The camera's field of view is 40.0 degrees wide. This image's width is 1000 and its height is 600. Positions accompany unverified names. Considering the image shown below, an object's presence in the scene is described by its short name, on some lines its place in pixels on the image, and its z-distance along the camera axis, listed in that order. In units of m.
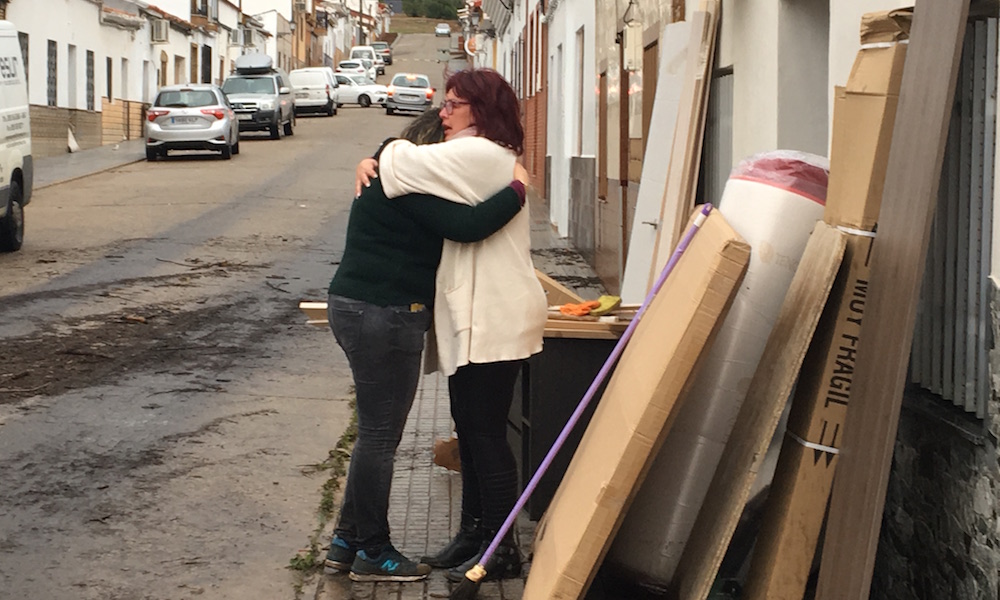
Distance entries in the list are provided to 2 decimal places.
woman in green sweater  4.58
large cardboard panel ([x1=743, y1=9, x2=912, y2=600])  3.48
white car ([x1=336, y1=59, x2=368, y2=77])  65.86
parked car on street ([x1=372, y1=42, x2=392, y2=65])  88.38
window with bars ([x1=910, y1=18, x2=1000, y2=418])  3.49
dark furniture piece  5.29
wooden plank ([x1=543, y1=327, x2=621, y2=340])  5.20
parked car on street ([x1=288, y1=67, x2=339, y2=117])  47.75
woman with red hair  4.57
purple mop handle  4.11
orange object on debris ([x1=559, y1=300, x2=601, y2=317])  5.39
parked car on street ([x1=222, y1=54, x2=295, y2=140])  36.19
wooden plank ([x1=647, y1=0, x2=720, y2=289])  7.29
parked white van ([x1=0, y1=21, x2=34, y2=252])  13.89
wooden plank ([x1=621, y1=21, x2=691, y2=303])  8.12
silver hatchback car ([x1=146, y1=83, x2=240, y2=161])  29.28
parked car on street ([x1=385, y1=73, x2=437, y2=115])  48.59
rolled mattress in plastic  4.04
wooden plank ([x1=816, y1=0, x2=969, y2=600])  3.21
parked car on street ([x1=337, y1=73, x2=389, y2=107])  57.94
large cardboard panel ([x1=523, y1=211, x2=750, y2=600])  3.45
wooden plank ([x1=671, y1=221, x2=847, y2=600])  3.47
